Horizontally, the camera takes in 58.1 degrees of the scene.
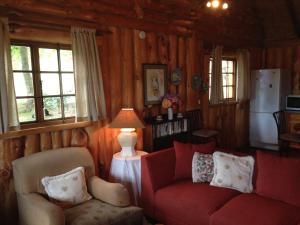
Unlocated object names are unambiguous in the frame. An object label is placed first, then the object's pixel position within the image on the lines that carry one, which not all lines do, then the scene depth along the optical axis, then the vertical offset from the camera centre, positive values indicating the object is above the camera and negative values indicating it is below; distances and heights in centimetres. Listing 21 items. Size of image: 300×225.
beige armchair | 230 -101
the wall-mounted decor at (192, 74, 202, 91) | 486 +8
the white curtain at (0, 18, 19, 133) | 259 +5
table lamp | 331 -46
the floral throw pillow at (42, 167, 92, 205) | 256 -94
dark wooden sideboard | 393 -70
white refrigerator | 574 -38
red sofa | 238 -111
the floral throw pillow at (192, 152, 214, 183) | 305 -93
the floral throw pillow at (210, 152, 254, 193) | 288 -95
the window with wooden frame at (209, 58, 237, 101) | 573 +15
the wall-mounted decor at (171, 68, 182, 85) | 448 +18
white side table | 326 -104
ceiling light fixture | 353 +110
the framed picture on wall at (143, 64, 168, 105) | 409 +8
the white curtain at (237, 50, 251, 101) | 577 +24
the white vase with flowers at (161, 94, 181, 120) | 416 -25
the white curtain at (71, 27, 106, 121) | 314 +18
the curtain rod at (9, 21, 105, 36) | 272 +68
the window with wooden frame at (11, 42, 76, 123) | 289 +10
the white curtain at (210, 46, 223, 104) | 512 +18
